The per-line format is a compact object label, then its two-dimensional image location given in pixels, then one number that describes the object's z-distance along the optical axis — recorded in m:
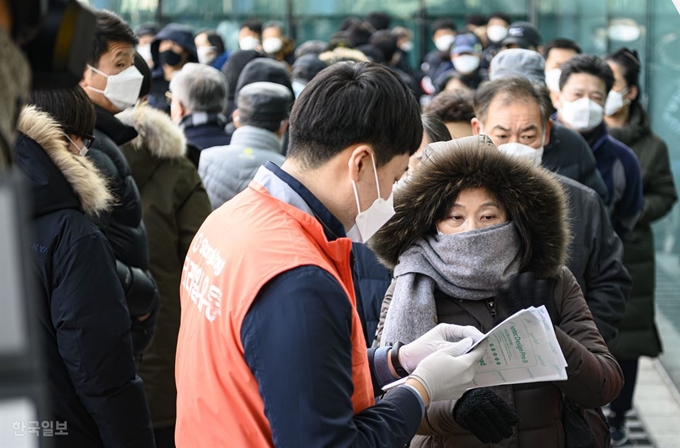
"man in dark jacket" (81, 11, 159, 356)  7.47
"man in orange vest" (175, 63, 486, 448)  3.72
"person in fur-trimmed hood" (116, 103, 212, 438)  8.89
